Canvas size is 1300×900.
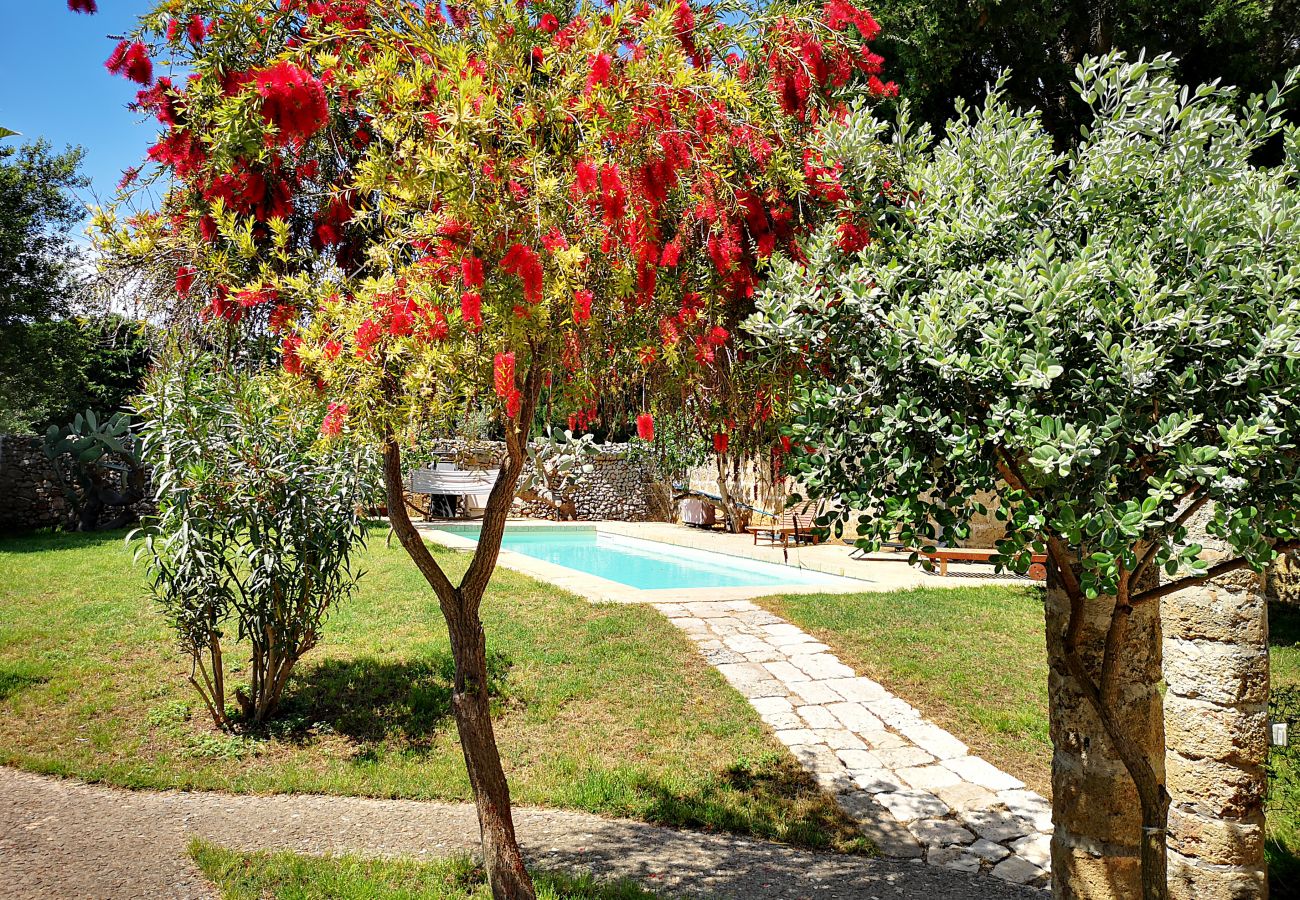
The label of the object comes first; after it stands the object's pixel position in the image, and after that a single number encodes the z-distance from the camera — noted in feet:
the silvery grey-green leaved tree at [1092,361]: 6.18
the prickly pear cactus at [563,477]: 59.41
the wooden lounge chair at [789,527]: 45.68
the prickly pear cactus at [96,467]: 44.98
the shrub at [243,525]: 17.39
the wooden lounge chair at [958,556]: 35.86
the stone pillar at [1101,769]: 9.00
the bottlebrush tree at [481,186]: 8.39
